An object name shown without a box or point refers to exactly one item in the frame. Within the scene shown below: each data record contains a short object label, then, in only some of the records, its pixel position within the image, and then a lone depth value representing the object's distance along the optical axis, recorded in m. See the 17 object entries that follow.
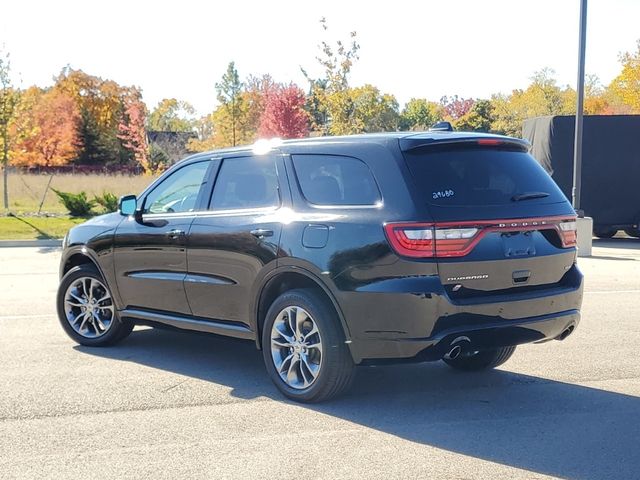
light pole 17.38
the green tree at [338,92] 29.94
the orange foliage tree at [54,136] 67.94
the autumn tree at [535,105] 61.31
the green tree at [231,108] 49.06
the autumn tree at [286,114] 48.09
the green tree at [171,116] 105.69
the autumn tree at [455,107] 104.38
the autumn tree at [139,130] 55.28
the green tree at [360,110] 30.48
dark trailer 20.44
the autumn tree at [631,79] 46.38
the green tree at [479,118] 72.50
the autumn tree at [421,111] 117.50
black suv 5.30
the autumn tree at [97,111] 73.25
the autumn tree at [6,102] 25.58
